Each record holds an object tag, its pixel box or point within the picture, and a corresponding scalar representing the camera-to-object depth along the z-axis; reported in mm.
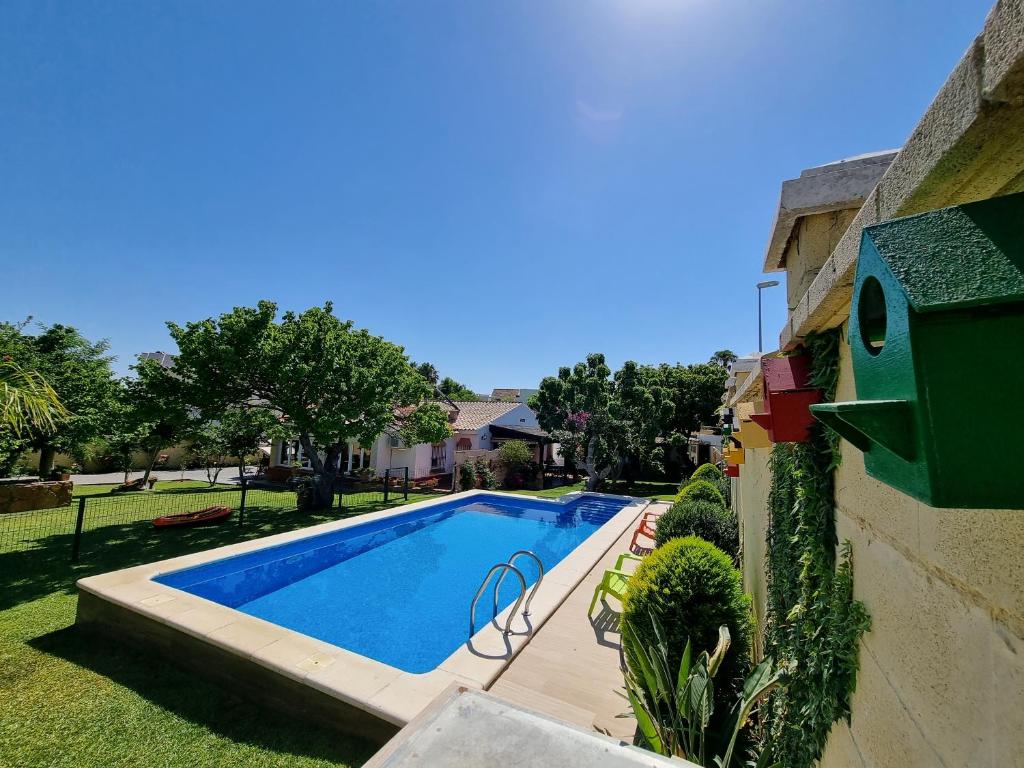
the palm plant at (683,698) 3158
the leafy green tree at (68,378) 20625
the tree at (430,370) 73500
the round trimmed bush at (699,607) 4434
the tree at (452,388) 67688
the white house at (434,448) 28344
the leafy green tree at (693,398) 31812
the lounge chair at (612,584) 7379
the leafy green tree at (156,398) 13359
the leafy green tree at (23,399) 5680
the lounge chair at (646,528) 11562
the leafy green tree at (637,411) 23234
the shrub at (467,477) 24219
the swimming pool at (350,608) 5504
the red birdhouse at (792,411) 2365
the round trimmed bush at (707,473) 14538
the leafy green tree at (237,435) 15125
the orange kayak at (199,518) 13875
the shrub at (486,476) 25156
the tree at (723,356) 52531
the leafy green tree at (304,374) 13648
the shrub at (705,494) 10766
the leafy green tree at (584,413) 23234
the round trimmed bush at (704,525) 8641
